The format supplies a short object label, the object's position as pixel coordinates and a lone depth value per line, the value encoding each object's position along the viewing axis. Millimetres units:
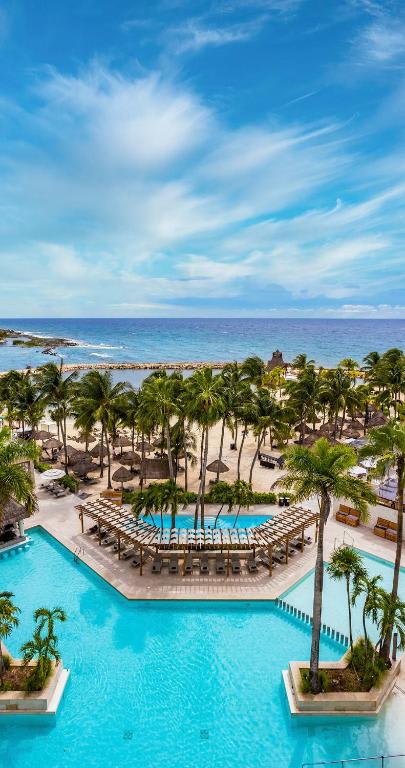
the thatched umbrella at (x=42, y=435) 36575
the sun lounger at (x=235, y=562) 20422
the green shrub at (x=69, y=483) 29172
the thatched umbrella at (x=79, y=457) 31681
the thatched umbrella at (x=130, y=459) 31641
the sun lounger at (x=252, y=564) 20484
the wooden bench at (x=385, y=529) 23438
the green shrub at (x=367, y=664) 13711
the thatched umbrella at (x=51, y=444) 34438
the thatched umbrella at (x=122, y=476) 28250
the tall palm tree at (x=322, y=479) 12367
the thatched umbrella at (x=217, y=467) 29636
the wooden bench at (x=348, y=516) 25031
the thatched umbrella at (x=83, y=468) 29906
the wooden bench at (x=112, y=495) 27453
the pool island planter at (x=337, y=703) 13133
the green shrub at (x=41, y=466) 32312
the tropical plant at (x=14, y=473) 13492
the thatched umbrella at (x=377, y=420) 40219
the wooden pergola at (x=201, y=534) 20656
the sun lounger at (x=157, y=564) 20297
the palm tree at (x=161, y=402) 22156
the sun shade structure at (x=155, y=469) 28766
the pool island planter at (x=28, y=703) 13078
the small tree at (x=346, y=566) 14031
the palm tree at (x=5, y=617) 13037
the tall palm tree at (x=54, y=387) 29516
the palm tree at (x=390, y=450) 12969
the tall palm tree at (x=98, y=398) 28181
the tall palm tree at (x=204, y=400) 20797
